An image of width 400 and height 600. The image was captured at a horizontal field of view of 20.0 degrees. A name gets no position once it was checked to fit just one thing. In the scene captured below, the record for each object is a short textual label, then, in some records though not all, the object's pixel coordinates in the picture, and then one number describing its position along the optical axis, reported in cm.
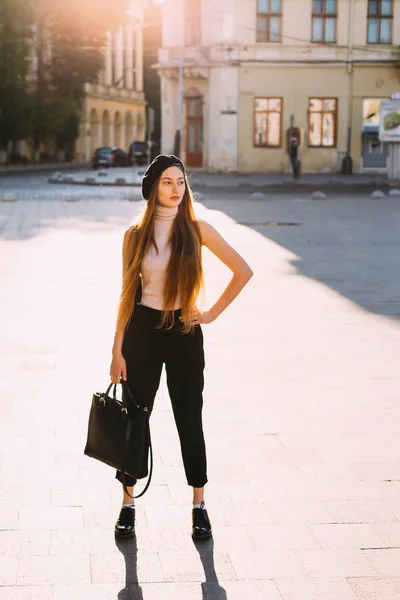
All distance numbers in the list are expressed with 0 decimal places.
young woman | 464
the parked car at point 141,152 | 6556
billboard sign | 3697
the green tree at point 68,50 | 6762
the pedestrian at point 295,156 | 3978
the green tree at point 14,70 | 5906
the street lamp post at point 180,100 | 4547
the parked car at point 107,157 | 6131
